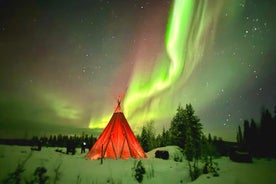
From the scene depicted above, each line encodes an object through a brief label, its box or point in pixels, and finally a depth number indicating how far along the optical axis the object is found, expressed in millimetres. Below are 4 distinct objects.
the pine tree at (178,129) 24350
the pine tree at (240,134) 57716
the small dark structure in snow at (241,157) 10202
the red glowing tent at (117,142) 13219
